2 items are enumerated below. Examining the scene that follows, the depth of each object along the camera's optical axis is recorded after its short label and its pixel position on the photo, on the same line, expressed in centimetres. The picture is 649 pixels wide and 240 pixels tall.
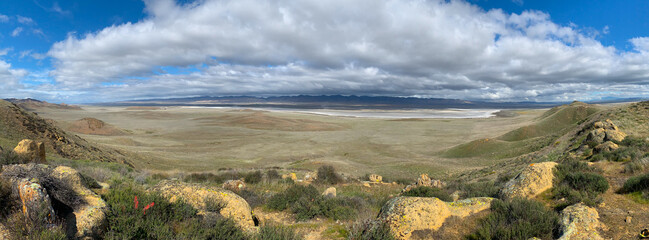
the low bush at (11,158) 741
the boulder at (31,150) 930
